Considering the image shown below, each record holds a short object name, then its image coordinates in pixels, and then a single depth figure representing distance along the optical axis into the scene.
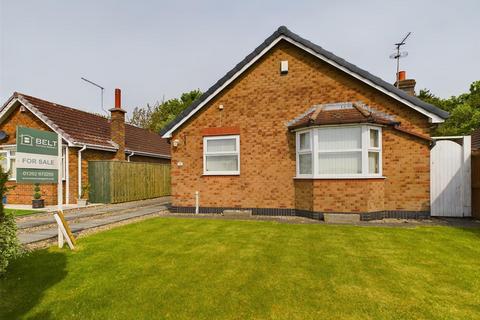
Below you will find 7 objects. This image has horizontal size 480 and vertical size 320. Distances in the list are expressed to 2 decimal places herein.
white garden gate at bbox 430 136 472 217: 9.07
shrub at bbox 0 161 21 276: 4.25
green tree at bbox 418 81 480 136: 34.03
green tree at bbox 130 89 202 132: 44.25
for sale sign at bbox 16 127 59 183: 5.51
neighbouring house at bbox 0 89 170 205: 13.77
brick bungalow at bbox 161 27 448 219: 8.96
